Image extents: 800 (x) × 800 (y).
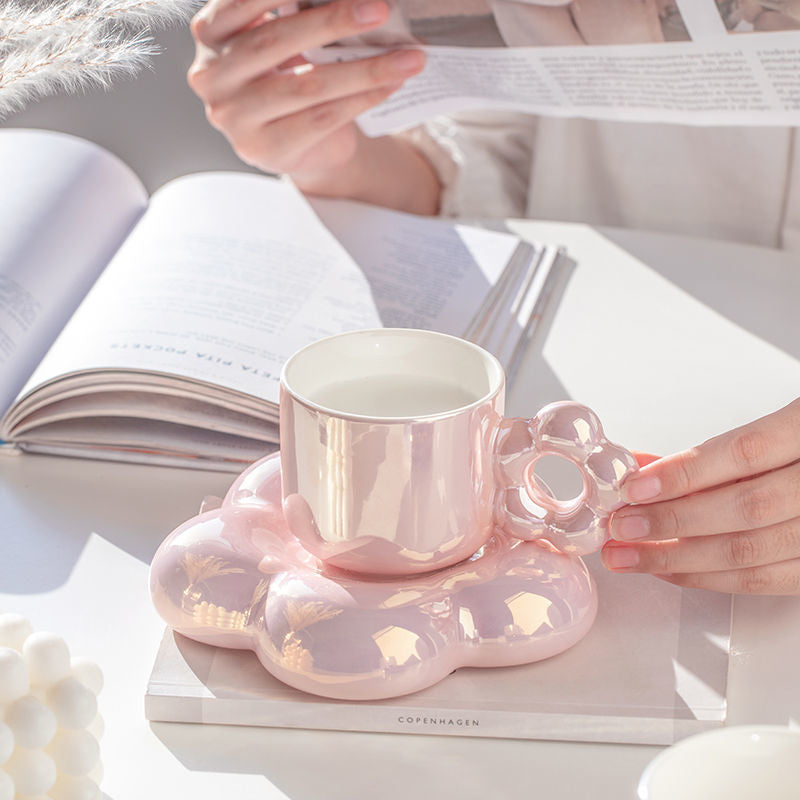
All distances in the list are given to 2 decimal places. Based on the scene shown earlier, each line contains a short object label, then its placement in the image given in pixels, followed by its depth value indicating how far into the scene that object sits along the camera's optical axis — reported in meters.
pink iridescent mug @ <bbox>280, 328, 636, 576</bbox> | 0.80
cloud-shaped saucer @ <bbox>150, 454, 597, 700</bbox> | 0.80
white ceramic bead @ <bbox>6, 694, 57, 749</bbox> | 0.73
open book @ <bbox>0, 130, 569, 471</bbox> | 1.00
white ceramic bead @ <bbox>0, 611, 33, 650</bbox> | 0.75
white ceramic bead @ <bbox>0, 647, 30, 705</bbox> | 0.73
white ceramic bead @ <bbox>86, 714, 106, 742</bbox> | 0.76
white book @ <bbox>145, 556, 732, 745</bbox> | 0.80
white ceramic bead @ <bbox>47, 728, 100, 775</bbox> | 0.75
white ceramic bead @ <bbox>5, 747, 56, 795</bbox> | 0.74
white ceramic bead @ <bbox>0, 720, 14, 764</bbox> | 0.73
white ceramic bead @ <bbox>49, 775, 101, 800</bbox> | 0.76
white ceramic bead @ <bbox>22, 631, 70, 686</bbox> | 0.75
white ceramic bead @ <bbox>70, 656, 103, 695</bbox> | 0.76
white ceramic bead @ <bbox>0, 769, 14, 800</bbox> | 0.73
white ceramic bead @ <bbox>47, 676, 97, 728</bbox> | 0.75
